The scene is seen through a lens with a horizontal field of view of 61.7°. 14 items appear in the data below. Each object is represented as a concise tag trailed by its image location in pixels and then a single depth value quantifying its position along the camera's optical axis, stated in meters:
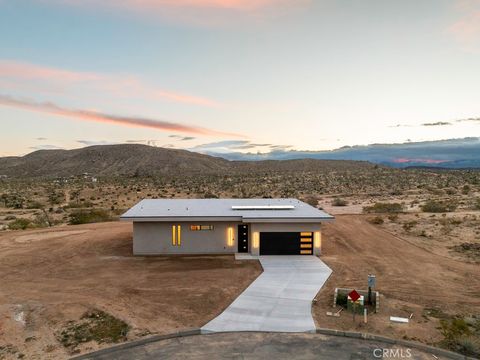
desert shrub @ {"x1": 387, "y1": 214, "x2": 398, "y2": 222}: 39.50
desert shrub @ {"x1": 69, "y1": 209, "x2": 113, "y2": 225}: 41.09
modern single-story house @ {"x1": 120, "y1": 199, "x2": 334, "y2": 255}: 26.06
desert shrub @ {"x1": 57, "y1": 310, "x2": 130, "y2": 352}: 14.07
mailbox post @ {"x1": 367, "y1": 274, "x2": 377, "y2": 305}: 16.80
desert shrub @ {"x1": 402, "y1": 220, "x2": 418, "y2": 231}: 35.83
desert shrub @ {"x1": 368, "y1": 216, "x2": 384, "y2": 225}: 38.47
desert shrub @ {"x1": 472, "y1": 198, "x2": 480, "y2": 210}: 45.66
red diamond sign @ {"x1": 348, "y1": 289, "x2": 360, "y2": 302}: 15.20
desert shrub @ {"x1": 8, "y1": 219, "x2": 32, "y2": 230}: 37.84
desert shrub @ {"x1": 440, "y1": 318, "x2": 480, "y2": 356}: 13.19
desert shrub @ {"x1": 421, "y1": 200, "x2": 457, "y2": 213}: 44.66
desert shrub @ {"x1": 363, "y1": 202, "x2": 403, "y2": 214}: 46.16
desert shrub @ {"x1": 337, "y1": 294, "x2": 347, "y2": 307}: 17.14
